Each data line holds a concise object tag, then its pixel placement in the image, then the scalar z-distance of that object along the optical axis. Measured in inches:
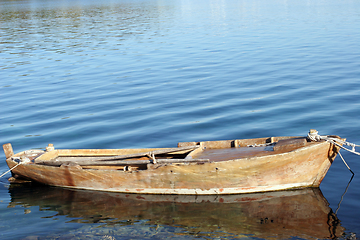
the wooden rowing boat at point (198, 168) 311.9
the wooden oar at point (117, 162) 332.0
